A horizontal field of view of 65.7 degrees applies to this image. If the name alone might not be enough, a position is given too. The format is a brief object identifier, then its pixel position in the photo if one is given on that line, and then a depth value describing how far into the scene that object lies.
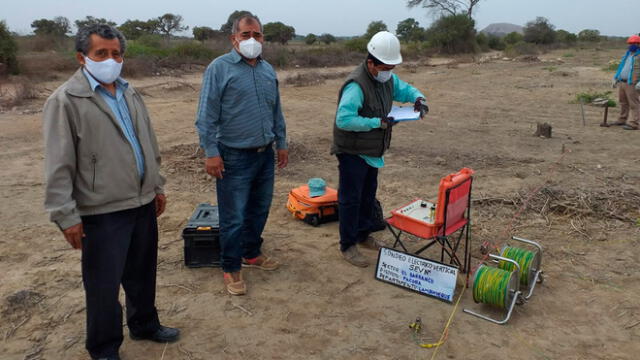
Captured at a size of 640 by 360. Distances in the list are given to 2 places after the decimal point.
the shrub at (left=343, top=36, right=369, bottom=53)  36.66
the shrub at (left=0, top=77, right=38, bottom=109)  12.38
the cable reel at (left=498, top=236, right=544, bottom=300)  4.02
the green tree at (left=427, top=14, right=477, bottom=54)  41.28
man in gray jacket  2.54
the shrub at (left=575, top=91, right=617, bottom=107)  13.93
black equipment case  4.39
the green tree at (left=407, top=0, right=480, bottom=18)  49.96
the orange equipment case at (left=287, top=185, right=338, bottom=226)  5.49
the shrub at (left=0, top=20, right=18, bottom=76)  16.23
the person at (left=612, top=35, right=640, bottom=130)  10.13
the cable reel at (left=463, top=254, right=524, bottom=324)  3.63
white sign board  3.94
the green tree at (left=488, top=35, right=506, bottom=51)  50.27
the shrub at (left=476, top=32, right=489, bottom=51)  46.07
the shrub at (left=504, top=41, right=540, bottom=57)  38.13
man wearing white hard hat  4.01
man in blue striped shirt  3.64
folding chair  3.84
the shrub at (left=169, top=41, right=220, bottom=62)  23.70
